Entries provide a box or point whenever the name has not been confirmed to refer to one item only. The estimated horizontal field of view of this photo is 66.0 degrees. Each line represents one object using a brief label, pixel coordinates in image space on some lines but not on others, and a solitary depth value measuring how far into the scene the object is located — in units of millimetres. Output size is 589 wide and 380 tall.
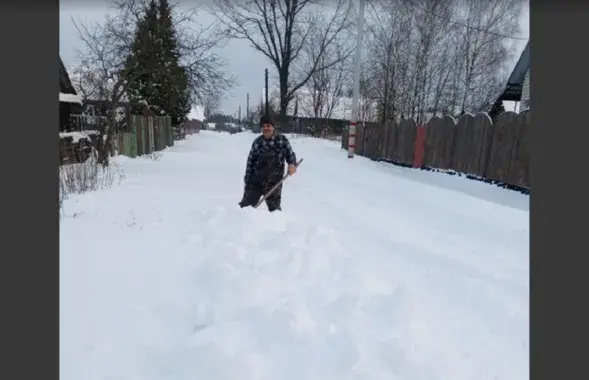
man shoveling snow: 5848
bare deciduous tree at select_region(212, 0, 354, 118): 31875
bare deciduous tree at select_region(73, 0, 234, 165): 13141
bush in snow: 7031
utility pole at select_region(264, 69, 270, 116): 44650
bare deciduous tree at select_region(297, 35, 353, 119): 45800
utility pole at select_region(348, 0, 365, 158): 16733
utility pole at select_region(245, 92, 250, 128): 86438
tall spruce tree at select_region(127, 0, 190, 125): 13953
